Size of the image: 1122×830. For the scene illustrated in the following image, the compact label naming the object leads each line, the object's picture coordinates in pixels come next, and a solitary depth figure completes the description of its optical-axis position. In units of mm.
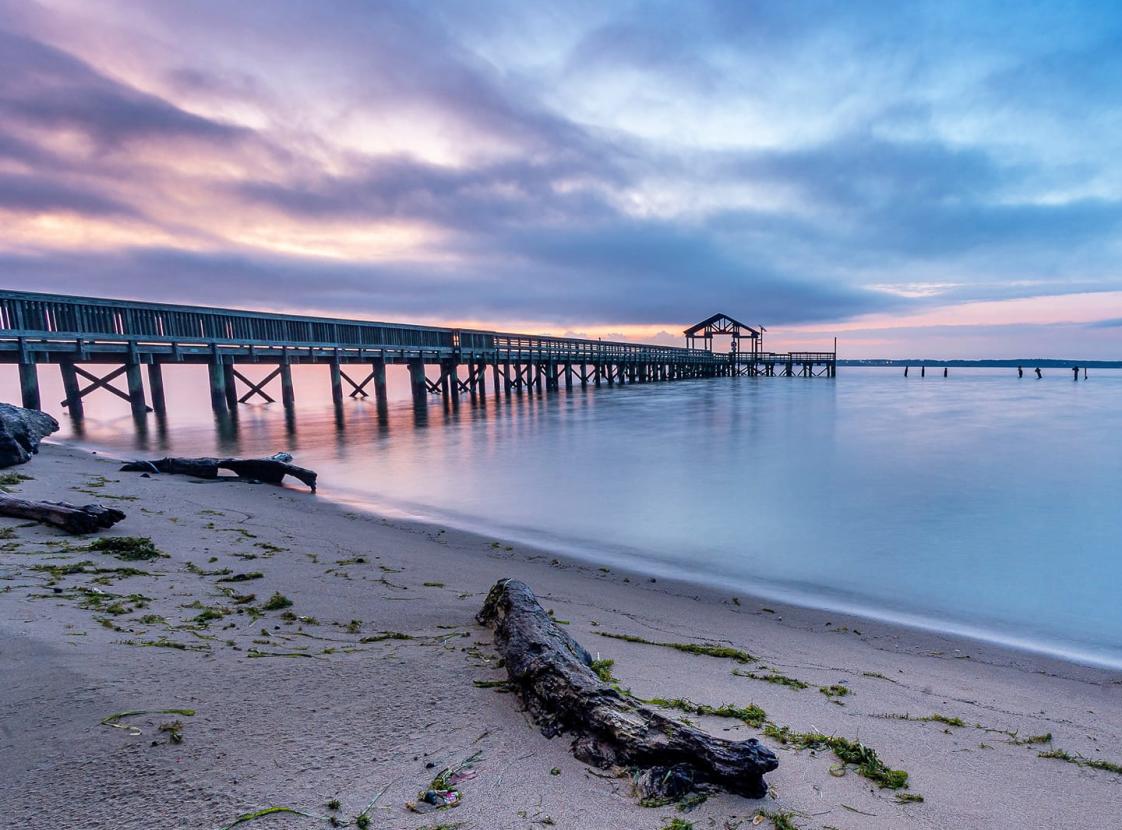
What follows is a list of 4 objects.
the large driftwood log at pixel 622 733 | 2188
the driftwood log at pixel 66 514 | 5422
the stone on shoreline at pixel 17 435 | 8875
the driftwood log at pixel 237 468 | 10656
